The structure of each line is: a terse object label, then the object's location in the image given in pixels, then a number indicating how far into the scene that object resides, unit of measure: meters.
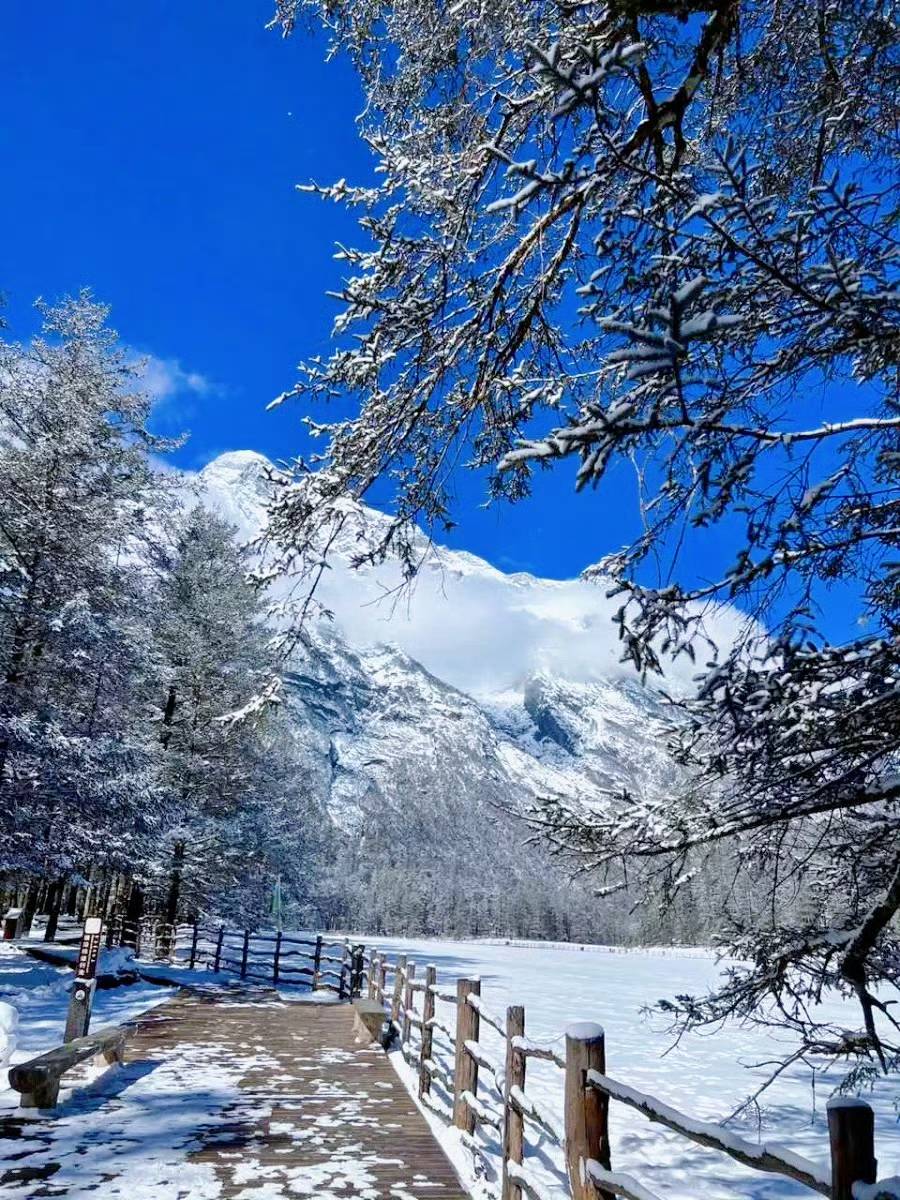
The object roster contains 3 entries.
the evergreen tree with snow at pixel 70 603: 13.56
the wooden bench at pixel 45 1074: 6.41
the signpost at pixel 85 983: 8.41
